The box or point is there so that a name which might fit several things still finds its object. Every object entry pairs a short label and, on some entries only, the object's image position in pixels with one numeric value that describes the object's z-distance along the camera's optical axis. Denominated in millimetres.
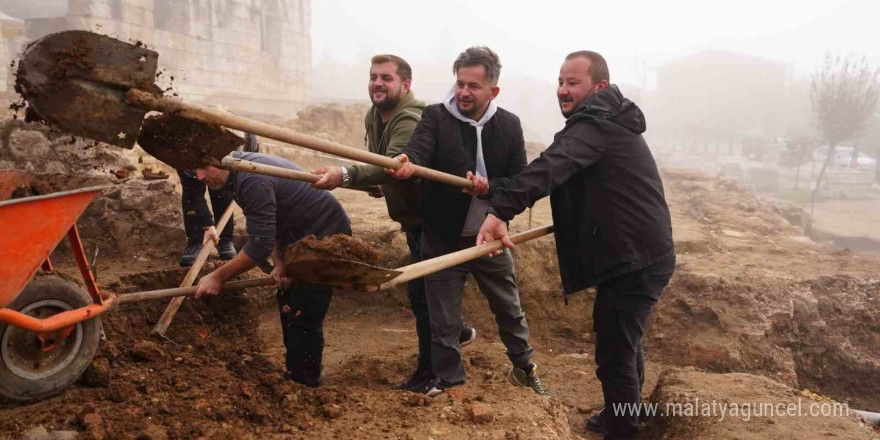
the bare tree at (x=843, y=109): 26875
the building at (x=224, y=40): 18016
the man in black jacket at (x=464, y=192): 3426
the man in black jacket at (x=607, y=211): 3133
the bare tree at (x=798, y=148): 29092
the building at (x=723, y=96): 52656
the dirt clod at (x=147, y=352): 3398
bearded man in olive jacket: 3629
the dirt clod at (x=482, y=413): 2771
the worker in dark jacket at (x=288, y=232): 3447
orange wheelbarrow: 2494
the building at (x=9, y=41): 14383
